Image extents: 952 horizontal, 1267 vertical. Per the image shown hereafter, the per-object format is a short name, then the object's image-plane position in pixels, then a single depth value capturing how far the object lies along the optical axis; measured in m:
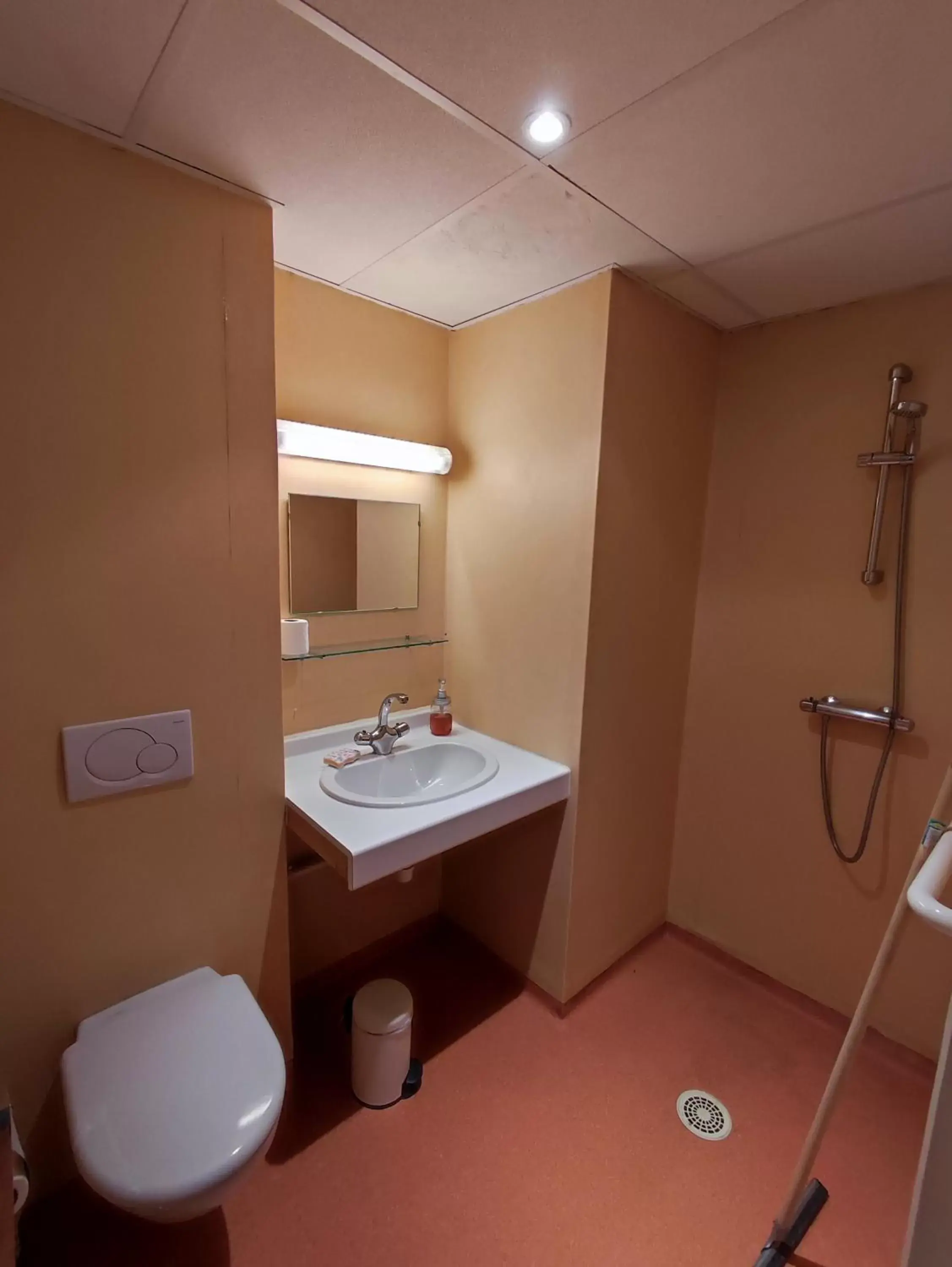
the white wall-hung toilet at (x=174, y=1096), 0.94
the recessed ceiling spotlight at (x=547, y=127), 0.98
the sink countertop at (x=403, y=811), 1.34
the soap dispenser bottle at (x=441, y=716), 2.00
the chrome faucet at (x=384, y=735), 1.80
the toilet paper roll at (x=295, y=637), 1.62
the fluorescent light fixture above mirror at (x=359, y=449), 1.59
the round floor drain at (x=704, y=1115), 1.54
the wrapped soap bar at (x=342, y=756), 1.71
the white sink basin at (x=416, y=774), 1.68
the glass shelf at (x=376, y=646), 1.78
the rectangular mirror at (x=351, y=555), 1.74
